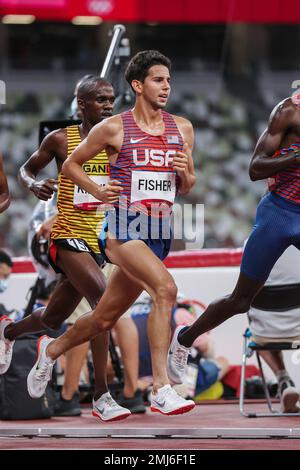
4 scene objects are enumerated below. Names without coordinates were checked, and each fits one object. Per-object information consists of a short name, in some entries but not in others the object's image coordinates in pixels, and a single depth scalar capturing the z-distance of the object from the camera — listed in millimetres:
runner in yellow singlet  11109
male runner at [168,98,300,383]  10625
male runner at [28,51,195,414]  9820
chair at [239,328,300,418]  12969
